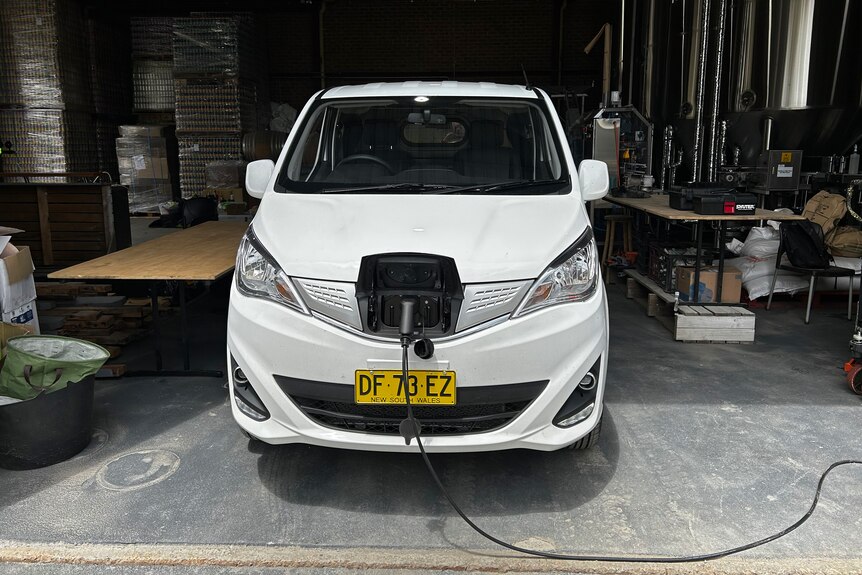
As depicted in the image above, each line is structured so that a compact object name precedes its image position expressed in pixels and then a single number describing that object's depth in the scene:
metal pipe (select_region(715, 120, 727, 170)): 8.07
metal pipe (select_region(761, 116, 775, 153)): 7.54
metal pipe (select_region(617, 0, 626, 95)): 11.16
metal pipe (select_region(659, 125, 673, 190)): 9.01
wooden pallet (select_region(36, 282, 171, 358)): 5.14
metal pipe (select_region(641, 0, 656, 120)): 9.80
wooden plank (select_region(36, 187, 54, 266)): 6.97
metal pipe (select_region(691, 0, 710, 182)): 8.20
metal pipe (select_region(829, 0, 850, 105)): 7.05
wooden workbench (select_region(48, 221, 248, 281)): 3.99
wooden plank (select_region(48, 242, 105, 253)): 7.02
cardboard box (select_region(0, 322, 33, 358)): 3.60
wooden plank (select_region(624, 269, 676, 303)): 5.74
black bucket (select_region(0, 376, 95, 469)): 3.10
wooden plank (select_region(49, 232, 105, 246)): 7.00
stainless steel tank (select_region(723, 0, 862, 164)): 7.12
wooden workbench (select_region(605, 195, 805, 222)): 5.31
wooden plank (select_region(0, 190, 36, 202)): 7.00
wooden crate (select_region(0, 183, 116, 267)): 6.98
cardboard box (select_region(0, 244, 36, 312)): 4.01
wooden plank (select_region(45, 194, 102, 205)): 6.99
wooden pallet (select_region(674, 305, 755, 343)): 5.31
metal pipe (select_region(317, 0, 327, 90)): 14.34
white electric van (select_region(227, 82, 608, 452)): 2.57
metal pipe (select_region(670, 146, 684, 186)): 8.84
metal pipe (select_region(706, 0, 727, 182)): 7.92
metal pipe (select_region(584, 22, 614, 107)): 10.20
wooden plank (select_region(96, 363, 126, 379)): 4.45
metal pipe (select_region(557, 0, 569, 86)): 14.25
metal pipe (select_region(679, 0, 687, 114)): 8.63
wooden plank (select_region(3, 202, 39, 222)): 7.04
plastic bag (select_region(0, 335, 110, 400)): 3.25
